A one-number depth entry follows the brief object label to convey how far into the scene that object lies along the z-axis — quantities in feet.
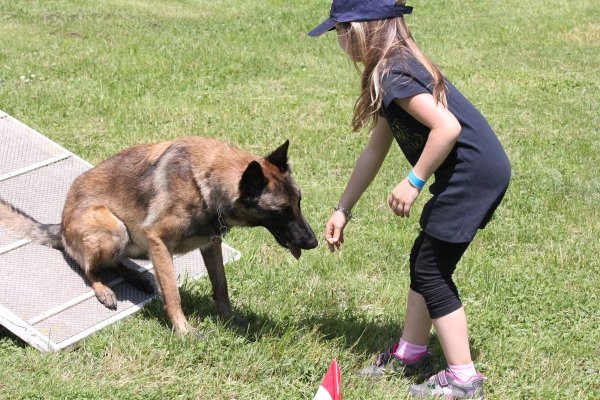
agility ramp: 28.94
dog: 28.45
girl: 23.80
